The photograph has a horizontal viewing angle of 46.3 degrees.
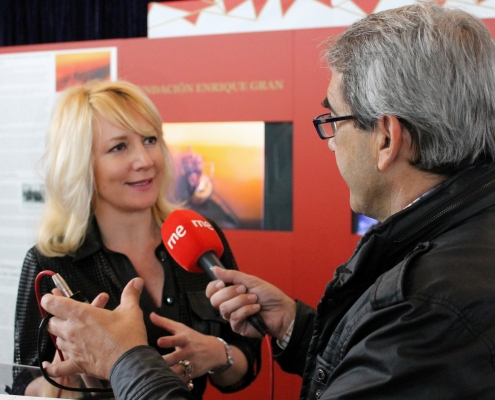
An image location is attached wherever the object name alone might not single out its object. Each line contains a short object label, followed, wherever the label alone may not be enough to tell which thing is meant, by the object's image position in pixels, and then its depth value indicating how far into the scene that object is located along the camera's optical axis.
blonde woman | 1.85
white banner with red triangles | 2.58
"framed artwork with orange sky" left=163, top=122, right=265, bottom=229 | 2.74
